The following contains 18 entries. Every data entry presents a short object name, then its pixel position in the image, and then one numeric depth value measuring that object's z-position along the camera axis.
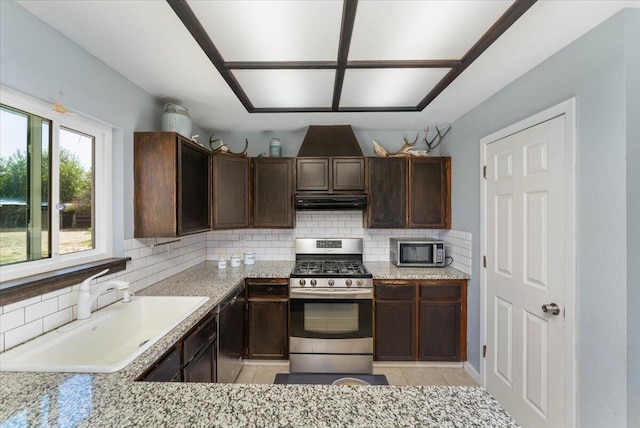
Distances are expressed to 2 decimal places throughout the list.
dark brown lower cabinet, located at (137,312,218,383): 1.29
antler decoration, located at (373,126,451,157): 2.97
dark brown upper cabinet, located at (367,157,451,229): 2.96
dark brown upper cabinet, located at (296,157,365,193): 2.99
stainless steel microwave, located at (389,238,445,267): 2.87
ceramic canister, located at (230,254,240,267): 3.00
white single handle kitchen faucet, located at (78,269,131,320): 1.50
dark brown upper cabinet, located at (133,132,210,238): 2.03
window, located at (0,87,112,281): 1.32
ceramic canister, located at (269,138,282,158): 3.09
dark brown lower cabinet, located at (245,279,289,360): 2.63
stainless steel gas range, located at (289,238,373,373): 2.55
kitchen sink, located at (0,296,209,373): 1.13
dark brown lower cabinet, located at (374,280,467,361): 2.62
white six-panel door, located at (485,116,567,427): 1.62
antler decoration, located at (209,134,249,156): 2.74
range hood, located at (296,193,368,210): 2.91
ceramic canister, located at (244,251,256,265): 3.06
